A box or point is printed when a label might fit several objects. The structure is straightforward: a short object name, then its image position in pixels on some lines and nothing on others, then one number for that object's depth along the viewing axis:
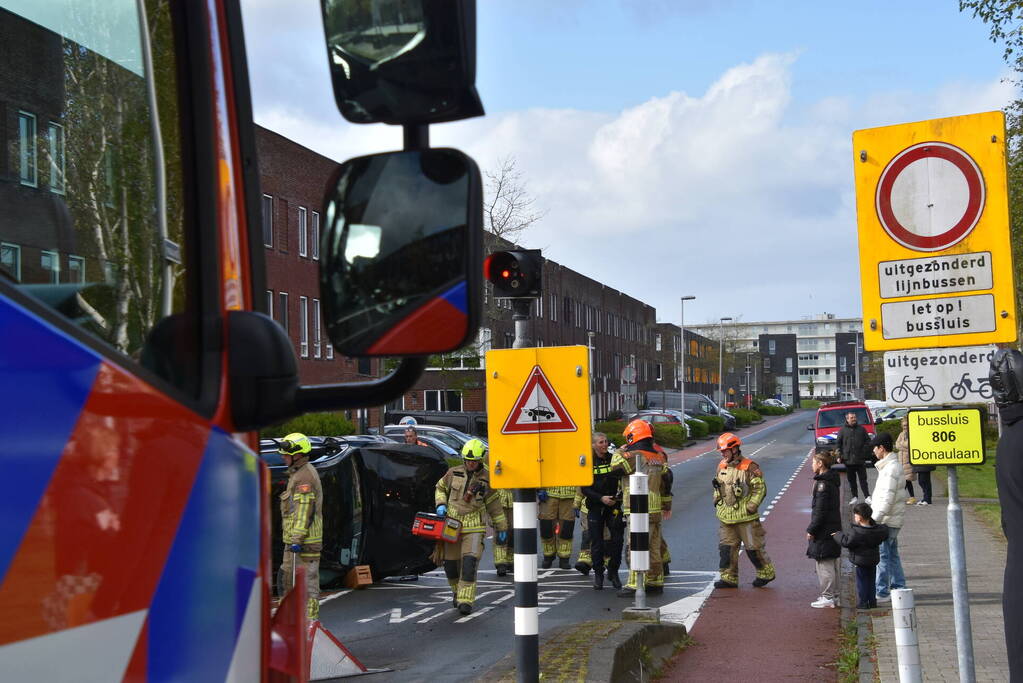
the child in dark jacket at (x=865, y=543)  11.13
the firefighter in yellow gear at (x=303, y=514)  10.31
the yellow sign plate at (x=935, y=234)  6.02
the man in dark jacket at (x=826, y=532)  12.02
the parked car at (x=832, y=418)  38.44
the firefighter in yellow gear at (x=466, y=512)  12.01
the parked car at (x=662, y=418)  55.16
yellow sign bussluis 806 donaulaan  6.06
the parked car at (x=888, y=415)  56.22
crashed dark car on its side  13.05
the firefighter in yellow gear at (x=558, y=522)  14.95
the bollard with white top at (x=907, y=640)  5.61
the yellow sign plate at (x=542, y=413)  8.14
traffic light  7.74
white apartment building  195.38
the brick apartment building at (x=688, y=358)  95.94
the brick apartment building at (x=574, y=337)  43.16
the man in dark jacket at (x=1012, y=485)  5.35
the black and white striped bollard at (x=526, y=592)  7.00
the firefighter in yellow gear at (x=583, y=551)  14.32
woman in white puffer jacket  11.38
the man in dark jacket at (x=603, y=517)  13.65
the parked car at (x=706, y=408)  75.88
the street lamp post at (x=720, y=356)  94.62
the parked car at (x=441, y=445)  26.57
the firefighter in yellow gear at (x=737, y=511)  13.35
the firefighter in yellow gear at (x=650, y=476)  13.25
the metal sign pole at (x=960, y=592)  5.81
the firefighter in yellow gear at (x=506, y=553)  14.50
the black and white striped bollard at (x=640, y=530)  10.66
